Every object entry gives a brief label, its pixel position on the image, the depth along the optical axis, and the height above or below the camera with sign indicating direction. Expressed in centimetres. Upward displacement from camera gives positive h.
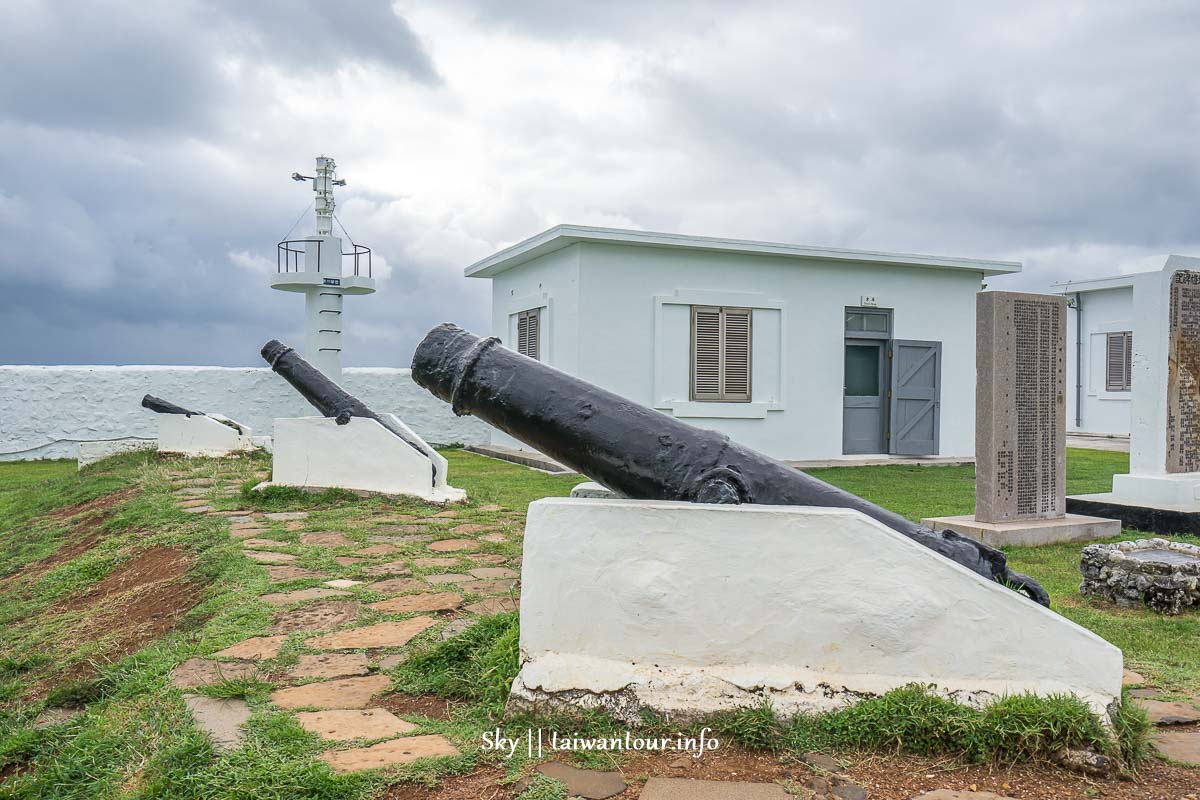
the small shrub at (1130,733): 259 -104
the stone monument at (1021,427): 701 -28
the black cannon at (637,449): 304 -22
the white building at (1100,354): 2067 +99
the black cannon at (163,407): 1233 -35
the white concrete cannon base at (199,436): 1220 -75
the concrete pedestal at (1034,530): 677 -110
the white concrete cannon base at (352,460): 829 -72
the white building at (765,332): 1265 +90
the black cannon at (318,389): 845 -4
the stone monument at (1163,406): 758 -10
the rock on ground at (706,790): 230 -108
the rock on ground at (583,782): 232 -108
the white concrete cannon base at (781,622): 276 -74
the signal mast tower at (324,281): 1722 +206
